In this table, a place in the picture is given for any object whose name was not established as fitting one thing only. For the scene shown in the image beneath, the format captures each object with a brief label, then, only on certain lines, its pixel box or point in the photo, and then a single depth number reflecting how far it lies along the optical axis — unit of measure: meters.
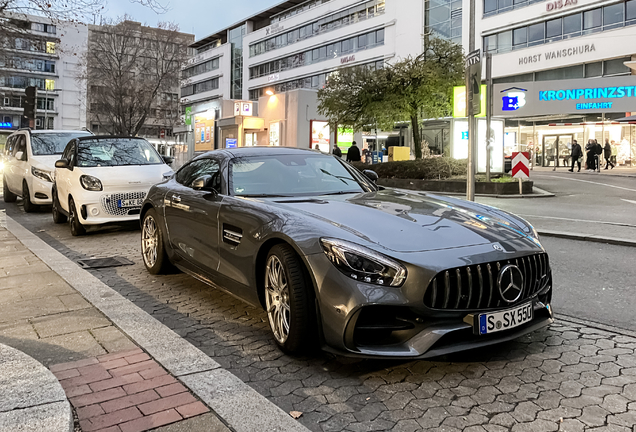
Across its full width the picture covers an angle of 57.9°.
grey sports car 3.26
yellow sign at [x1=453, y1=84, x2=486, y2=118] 21.81
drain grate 7.12
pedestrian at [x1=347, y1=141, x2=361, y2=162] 27.61
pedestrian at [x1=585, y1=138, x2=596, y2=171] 31.70
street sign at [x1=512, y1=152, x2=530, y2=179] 15.94
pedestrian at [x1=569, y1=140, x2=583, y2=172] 30.95
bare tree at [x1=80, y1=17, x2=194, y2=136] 32.31
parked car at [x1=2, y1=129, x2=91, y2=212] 12.78
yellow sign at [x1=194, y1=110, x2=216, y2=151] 42.66
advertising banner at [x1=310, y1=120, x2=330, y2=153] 32.16
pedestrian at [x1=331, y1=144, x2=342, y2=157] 28.90
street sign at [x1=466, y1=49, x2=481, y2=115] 10.94
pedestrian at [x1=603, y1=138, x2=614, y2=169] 33.28
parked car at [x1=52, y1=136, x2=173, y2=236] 9.49
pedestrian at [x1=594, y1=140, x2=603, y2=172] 31.22
